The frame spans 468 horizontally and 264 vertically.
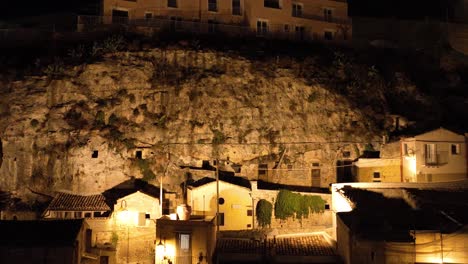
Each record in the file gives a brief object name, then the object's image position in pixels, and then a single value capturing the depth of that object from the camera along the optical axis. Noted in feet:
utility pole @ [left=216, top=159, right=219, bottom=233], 121.71
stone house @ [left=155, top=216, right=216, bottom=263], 110.01
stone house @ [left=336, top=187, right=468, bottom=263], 94.53
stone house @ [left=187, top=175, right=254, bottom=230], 126.52
